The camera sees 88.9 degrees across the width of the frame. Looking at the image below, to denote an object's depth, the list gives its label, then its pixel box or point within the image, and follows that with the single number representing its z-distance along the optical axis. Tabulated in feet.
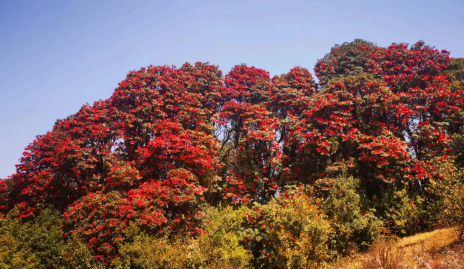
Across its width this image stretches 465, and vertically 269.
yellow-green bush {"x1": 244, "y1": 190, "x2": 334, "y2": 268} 40.63
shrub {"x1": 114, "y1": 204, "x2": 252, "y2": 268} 42.68
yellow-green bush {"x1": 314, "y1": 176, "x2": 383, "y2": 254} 50.83
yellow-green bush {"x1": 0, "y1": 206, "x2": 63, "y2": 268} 52.16
